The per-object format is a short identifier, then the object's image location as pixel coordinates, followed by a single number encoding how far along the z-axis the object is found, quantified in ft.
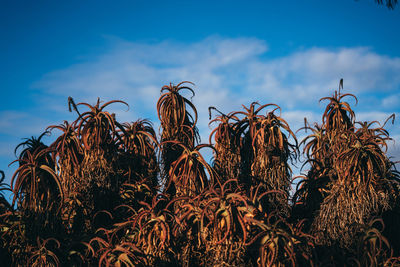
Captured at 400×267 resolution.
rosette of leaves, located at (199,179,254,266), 30.99
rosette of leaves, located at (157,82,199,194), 41.70
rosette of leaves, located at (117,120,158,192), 41.86
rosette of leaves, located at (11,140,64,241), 33.76
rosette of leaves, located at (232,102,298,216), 39.06
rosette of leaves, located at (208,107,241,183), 41.05
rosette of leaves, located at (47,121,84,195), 37.88
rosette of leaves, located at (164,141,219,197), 36.14
